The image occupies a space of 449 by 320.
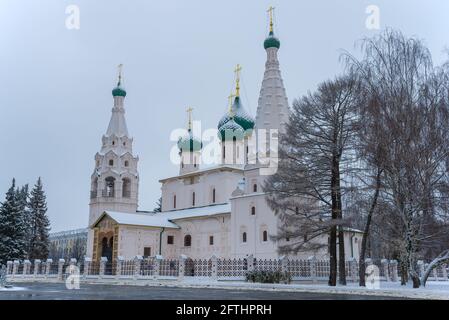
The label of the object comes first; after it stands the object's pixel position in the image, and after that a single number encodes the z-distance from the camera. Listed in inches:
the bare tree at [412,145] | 664.4
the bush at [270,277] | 807.7
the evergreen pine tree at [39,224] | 1663.4
